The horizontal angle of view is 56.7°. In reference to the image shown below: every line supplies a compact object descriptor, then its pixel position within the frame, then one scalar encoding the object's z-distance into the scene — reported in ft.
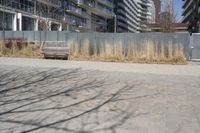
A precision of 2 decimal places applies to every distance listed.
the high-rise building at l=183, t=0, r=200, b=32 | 134.15
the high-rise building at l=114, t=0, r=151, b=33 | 219.21
